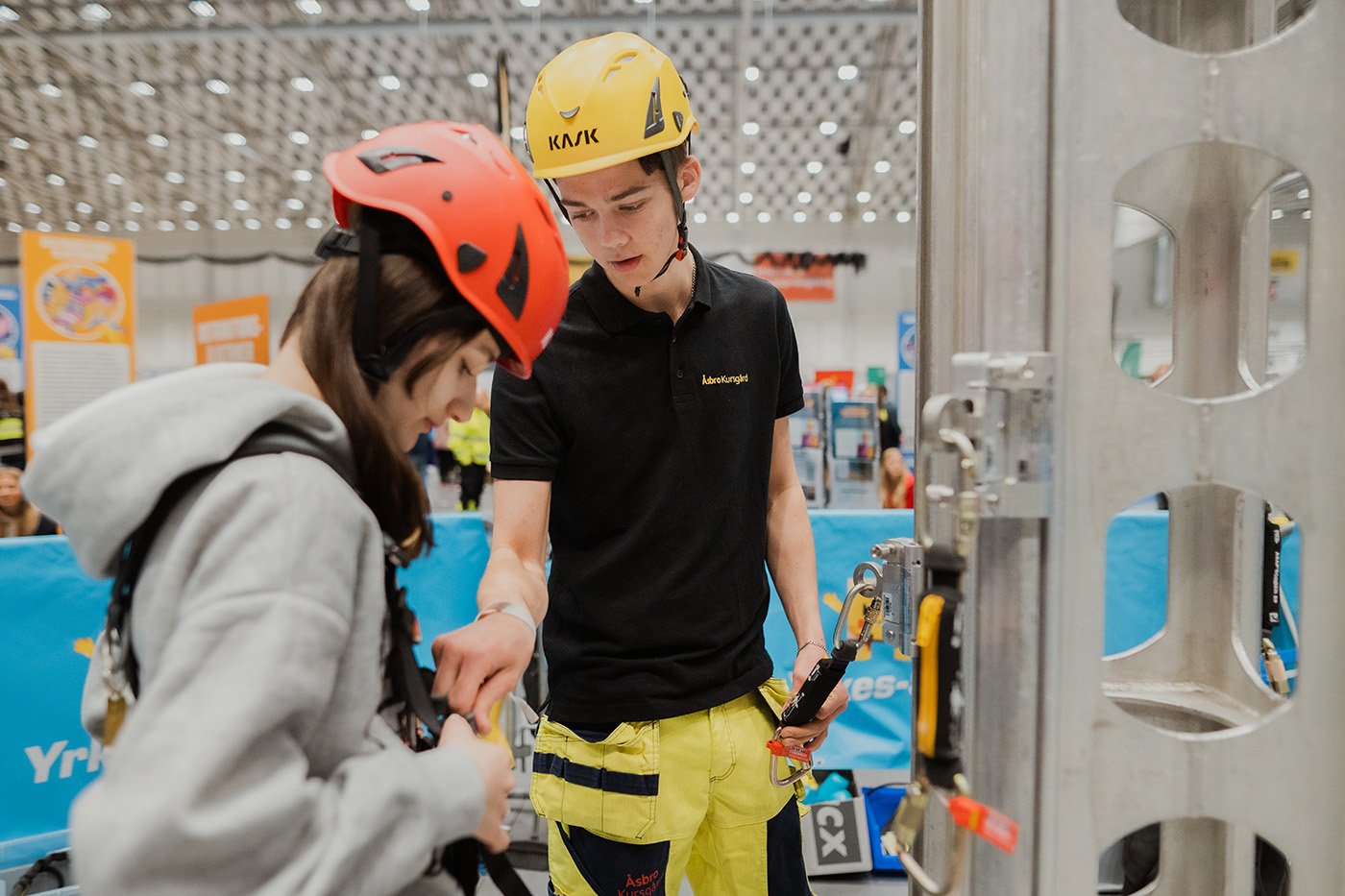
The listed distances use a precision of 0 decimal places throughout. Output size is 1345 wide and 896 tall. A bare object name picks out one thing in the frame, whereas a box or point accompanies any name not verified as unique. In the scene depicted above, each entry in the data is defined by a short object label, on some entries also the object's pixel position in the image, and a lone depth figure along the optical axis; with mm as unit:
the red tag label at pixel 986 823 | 762
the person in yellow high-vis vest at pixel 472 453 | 9781
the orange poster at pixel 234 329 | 6863
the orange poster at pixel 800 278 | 16641
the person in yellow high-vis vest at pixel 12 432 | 5902
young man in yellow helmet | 1469
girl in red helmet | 694
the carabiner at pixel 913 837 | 832
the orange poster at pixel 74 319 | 5383
